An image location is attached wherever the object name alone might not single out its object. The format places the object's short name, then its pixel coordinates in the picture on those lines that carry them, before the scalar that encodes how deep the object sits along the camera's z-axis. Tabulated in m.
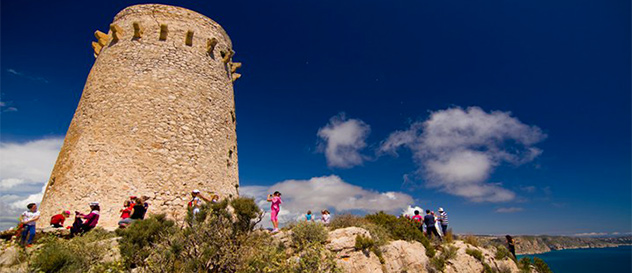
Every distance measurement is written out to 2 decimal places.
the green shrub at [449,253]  10.06
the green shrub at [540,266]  13.75
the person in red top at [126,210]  7.60
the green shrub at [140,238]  4.97
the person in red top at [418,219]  12.12
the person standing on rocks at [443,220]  11.61
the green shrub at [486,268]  10.59
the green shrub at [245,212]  6.07
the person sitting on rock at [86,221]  7.05
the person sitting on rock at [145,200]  7.80
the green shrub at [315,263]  5.28
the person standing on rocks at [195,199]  7.96
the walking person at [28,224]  6.24
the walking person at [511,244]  13.71
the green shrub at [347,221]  10.02
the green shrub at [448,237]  11.85
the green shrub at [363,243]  7.95
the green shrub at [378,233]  8.65
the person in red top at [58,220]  7.54
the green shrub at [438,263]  9.23
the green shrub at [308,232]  7.71
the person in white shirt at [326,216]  11.31
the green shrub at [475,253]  10.81
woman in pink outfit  8.65
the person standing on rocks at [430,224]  11.45
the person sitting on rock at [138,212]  7.32
